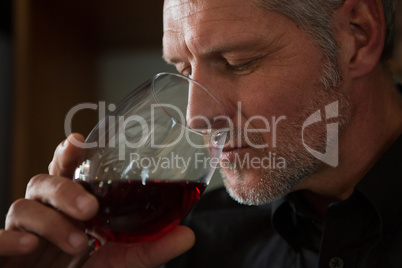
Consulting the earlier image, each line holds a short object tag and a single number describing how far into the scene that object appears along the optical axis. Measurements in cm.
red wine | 65
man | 78
